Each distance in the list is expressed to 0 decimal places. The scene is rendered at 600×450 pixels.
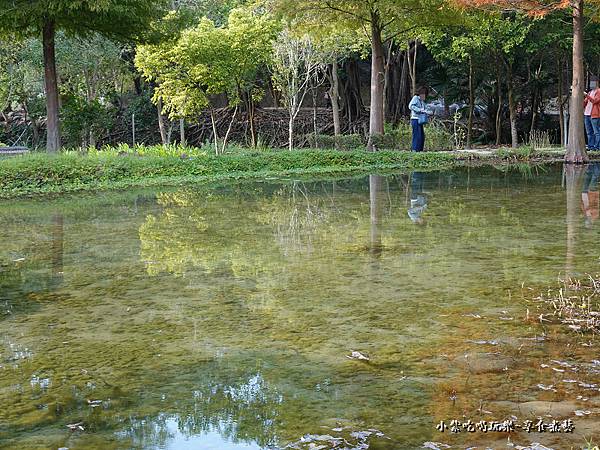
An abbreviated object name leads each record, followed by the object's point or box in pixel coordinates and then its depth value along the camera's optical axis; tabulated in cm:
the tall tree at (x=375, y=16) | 1983
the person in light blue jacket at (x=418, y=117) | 1956
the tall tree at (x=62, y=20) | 1608
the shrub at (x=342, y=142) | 2125
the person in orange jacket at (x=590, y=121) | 2013
